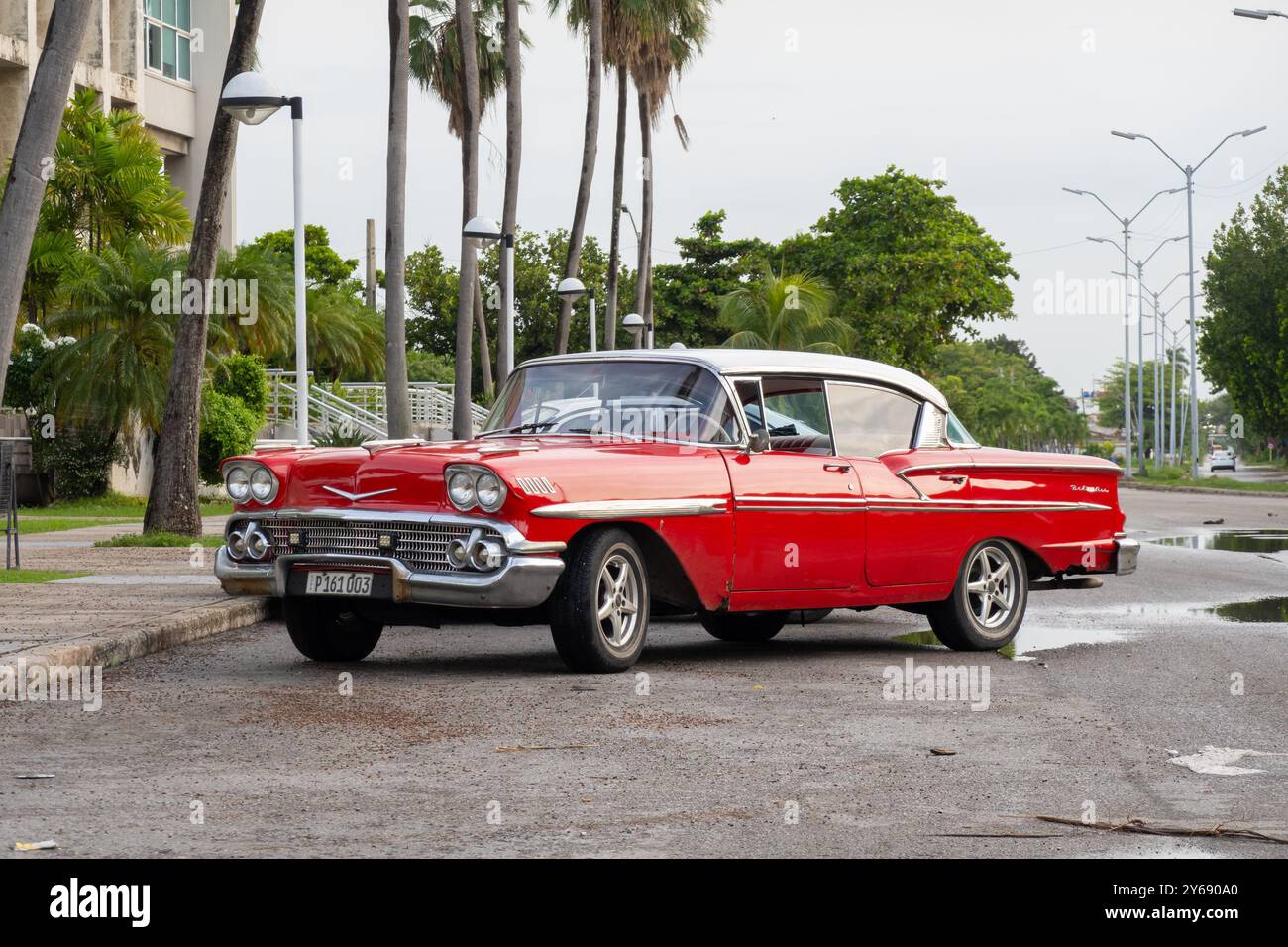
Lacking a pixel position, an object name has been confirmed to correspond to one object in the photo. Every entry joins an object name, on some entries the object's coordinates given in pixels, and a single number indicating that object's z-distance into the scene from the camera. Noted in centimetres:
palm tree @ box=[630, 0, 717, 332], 4453
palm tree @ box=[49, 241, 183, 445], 2867
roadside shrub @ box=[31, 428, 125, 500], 3028
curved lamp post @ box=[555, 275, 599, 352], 3400
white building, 3728
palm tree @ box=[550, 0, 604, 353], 3984
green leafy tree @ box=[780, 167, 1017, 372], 6712
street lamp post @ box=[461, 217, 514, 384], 2550
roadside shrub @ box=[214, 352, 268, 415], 3334
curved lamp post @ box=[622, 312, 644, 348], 4591
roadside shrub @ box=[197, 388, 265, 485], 3097
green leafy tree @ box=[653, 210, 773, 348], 6981
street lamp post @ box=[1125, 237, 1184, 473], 7119
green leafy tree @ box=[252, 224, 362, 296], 7019
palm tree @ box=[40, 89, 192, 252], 3241
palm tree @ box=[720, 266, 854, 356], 5141
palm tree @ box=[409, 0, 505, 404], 4253
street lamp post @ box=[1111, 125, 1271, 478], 5504
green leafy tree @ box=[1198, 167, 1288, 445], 6456
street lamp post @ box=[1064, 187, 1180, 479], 6831
